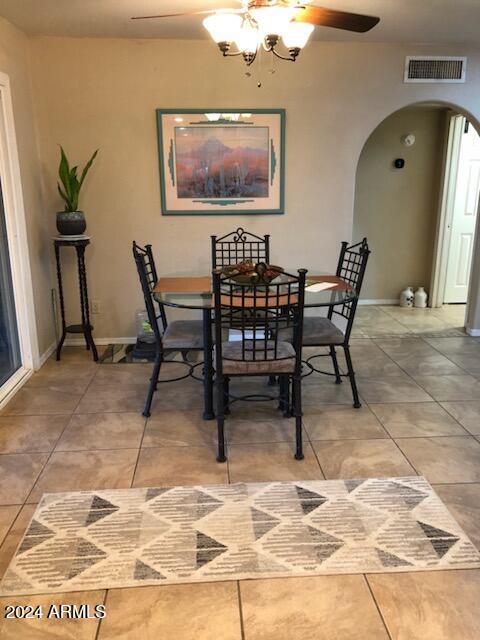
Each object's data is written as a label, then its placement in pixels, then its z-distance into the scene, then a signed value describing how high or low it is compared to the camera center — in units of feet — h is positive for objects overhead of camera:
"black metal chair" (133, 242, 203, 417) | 9.52 -2.85
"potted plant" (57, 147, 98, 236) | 12.24 -0.26
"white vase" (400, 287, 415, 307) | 18.48 -3.89
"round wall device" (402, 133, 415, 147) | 17.46 +1.62
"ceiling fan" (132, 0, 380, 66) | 7.24 +2.42
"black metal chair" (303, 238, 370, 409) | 9.91 -2.82
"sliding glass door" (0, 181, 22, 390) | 11.27 -2.93
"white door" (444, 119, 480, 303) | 17.47 -1.03
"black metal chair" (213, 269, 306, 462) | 7.91 -2.60
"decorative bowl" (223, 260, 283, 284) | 8.96 -1.48
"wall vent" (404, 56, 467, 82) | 13.14 +3.04
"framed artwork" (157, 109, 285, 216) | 13.15 +0.71
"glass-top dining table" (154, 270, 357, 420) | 9.09 -1.98
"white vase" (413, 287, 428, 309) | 18.37 -3.90
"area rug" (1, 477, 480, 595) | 5.98 -4.35
